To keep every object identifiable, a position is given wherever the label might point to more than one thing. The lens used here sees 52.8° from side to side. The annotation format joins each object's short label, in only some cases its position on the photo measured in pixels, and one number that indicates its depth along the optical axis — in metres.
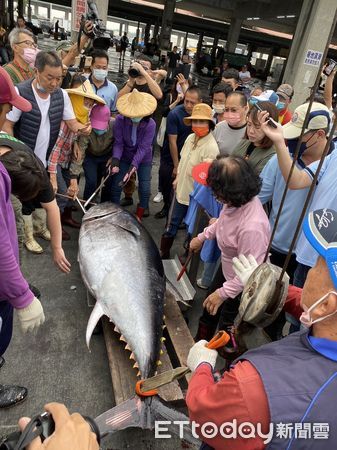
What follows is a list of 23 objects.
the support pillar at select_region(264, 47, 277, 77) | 32.50
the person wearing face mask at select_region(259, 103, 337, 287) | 2.29
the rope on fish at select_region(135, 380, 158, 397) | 1.86
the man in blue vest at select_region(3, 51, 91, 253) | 3.12
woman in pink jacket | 2.14
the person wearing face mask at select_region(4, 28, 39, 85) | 3.80
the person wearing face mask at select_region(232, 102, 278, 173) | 2.88
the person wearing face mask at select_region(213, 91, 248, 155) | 3.61
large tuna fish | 2.28
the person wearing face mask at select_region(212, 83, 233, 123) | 4.42
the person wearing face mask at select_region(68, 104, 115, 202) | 3.93
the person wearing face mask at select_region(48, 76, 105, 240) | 3.63
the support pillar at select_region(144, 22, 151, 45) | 37.80
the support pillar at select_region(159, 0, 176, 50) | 24.52
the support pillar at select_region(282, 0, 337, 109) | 11.72
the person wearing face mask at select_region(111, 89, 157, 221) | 3.88
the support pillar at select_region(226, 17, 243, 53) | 25.62
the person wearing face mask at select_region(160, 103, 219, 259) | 3.50
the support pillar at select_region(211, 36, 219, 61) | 23.80
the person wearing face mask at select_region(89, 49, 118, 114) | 4.20
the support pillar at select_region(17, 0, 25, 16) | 26.09
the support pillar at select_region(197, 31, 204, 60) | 29.49
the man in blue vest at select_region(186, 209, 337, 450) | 0.96
